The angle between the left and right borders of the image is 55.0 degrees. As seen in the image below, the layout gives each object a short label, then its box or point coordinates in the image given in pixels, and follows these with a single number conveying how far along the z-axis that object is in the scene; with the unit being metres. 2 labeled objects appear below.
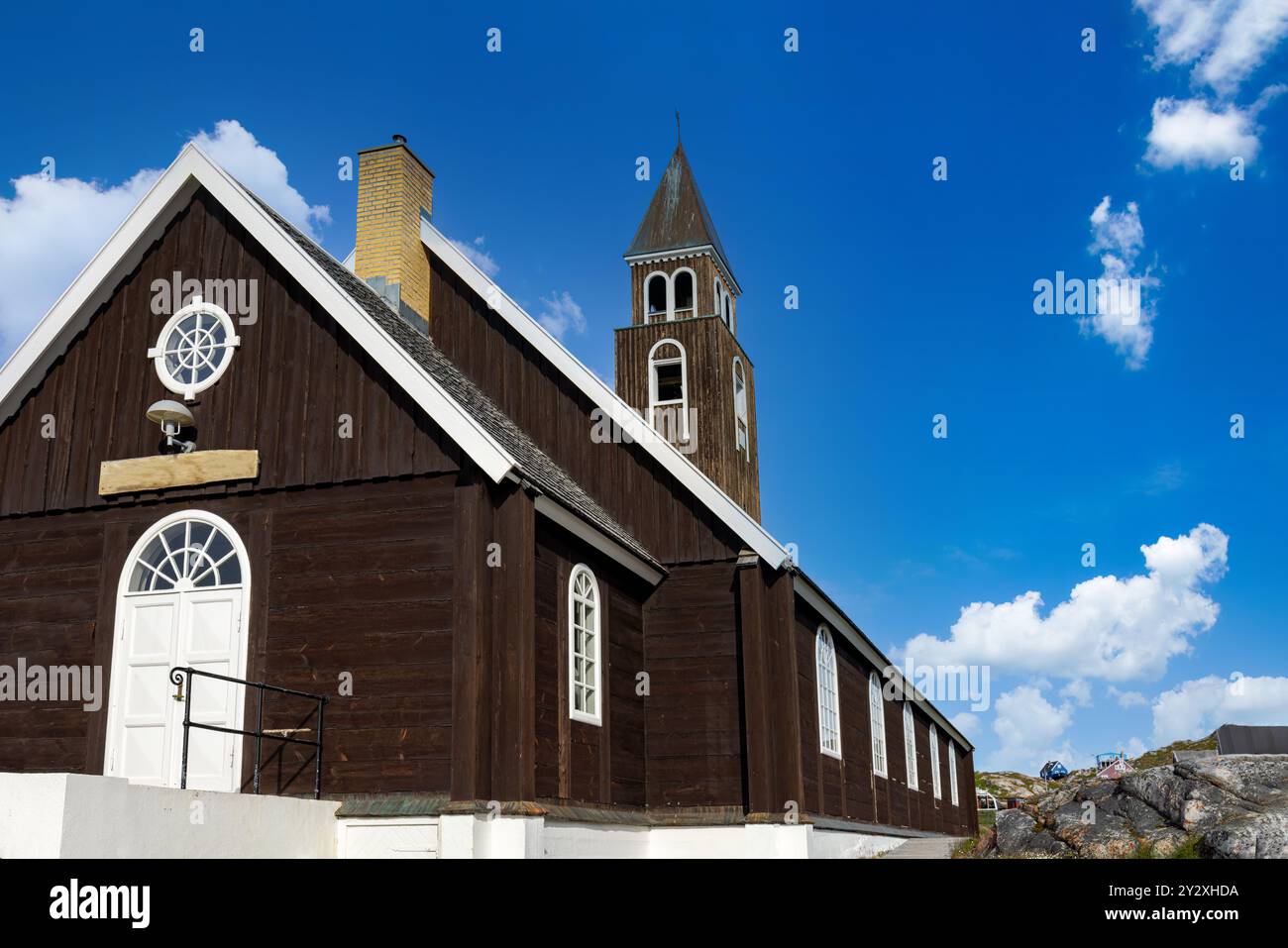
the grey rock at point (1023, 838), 10.94
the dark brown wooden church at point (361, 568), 12.76
